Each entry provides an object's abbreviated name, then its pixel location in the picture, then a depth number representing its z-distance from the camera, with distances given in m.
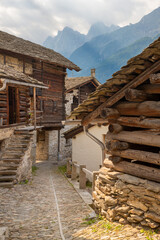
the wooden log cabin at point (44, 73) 14.78
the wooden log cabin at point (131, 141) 3.72
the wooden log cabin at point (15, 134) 8.51
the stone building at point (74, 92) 19.86
